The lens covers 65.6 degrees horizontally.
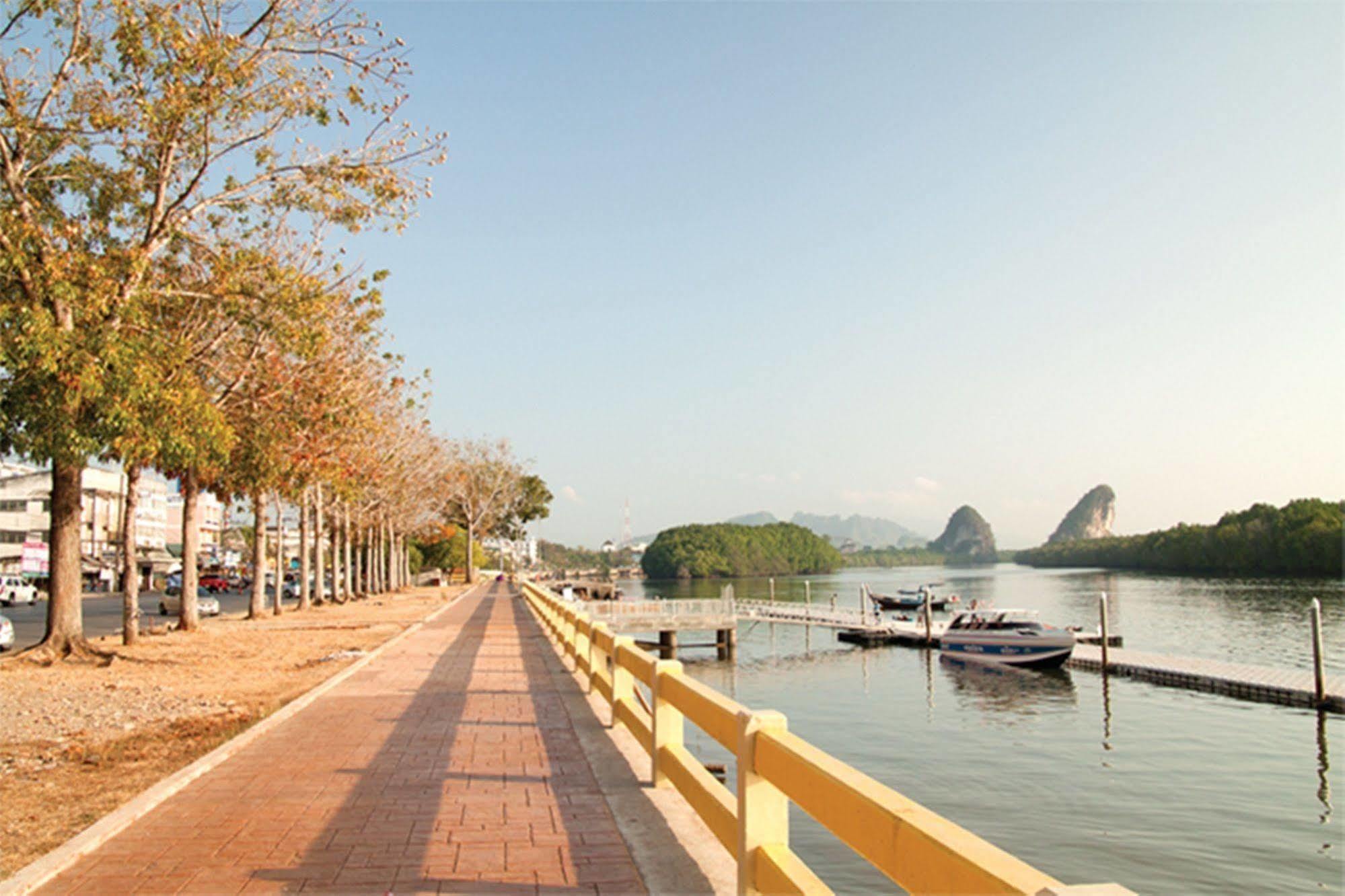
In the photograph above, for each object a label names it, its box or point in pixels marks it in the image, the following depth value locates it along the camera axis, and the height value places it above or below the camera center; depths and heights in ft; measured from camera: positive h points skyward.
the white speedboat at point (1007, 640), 133.08 -14.63
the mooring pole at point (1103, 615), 122.62 -10.30
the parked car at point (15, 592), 187.83 -8.53
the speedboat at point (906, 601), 291.58 -19.69
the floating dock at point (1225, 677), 98.17 -15.74
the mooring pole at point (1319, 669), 92.79 -12.86
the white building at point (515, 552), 461.25 -7.91
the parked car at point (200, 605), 138.84 -8.58
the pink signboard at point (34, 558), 240.53 -3.18
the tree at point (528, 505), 328.49 +10.12
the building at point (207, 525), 526.16 +9.38
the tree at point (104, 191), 53.78 +22.05
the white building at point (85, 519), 312.09 +8.59
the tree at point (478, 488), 270.26 +13.22
